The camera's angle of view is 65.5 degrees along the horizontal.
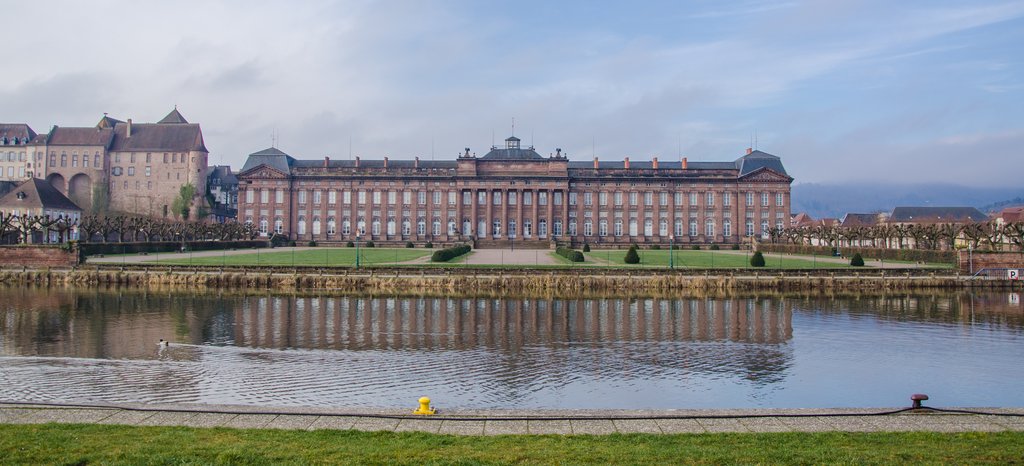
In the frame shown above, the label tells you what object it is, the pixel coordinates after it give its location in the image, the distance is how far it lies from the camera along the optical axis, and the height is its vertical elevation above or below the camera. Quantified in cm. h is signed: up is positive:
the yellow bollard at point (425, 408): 1194 -249
